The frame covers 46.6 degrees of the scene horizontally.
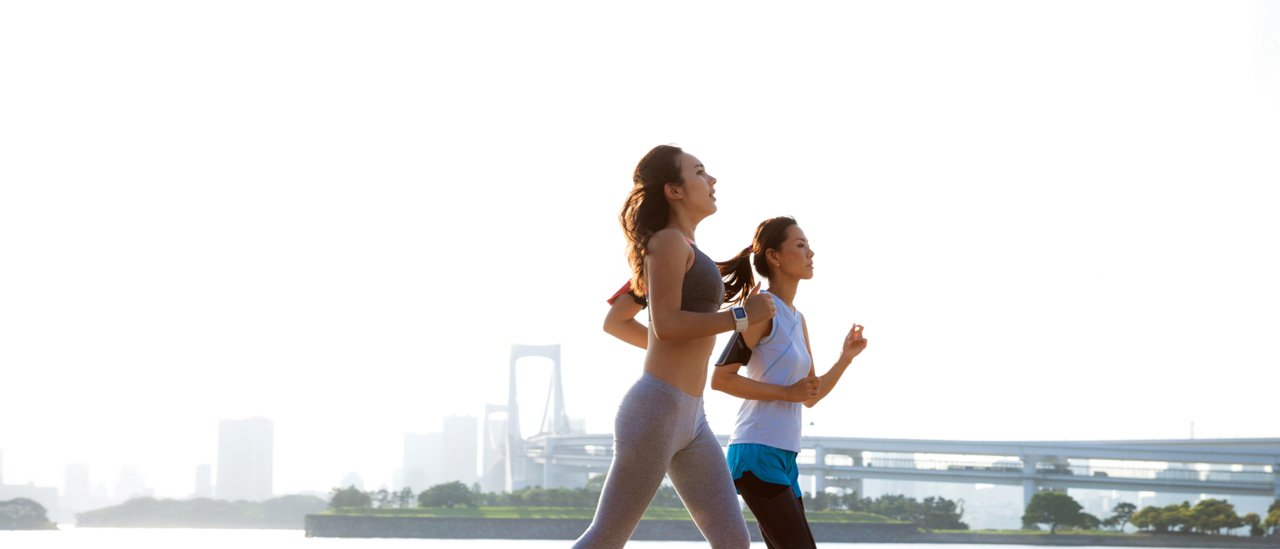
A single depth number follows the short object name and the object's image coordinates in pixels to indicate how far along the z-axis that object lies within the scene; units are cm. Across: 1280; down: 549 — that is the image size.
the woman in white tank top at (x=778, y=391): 411
